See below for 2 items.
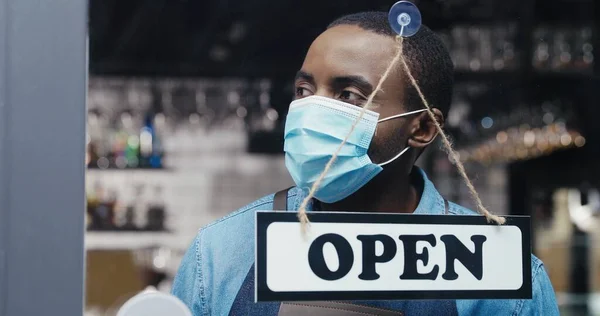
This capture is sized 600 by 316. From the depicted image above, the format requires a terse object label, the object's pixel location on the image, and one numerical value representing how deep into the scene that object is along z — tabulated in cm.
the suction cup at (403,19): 123
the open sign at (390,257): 106
